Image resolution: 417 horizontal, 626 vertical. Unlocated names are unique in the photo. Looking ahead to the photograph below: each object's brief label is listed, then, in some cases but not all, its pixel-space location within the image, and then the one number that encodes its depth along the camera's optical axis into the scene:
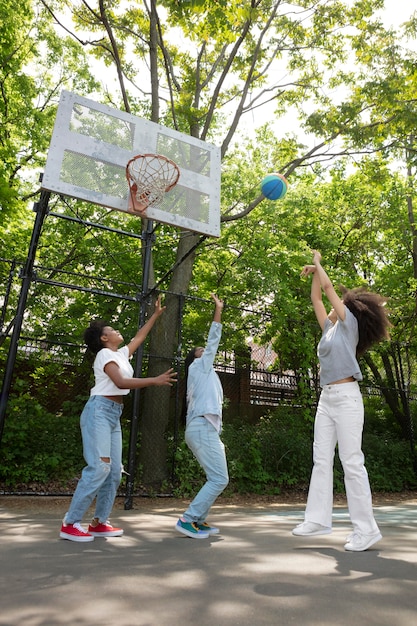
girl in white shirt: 4.29
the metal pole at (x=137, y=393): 7.77
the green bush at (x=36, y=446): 9.15
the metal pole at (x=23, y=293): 7.47
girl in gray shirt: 3.86
